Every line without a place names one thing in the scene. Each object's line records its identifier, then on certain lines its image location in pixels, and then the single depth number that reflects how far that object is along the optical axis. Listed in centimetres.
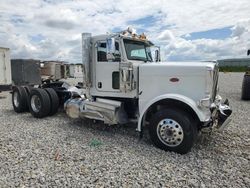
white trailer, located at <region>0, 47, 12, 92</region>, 944
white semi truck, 351
